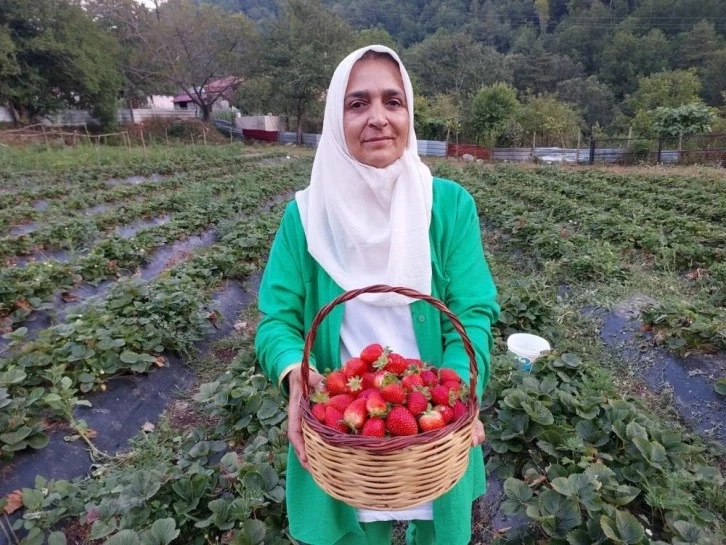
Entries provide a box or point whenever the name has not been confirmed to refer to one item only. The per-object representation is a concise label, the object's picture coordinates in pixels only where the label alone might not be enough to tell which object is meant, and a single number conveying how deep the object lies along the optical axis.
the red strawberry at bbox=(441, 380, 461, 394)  1.22
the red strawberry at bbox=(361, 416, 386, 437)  1.10
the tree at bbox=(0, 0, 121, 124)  21.52
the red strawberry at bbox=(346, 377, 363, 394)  1.20
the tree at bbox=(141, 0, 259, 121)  29.34
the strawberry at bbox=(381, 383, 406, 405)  1.16
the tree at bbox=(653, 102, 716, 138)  18.14
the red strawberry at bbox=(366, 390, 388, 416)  1.13
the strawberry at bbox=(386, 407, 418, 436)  1.12
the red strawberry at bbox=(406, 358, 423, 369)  1.26
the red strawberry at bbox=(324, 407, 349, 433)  1.13
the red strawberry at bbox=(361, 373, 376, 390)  1.22
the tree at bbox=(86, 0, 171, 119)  30.47
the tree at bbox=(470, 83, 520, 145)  24.52
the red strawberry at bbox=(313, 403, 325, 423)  1.15
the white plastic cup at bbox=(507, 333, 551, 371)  3.43
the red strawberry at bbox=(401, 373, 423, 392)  1.19
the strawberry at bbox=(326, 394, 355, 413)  1.17
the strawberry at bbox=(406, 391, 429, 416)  1.15
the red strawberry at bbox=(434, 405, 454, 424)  1.17
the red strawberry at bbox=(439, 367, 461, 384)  1.26
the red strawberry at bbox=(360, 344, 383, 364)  1.30
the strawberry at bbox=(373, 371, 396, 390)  1.18
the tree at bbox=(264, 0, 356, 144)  28.31
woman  1.40
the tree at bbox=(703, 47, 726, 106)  34.16
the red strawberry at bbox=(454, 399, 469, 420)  1.20
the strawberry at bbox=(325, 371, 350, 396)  1.23
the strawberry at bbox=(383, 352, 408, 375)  1.25
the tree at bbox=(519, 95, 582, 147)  24.12
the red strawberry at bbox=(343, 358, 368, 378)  1.26
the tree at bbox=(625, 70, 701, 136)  27.69
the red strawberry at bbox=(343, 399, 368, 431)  1.12
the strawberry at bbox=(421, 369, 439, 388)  1.24
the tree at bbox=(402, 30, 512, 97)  40.69
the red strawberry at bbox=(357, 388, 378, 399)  1.17
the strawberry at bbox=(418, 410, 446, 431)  1.13
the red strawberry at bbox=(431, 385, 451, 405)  1.19
